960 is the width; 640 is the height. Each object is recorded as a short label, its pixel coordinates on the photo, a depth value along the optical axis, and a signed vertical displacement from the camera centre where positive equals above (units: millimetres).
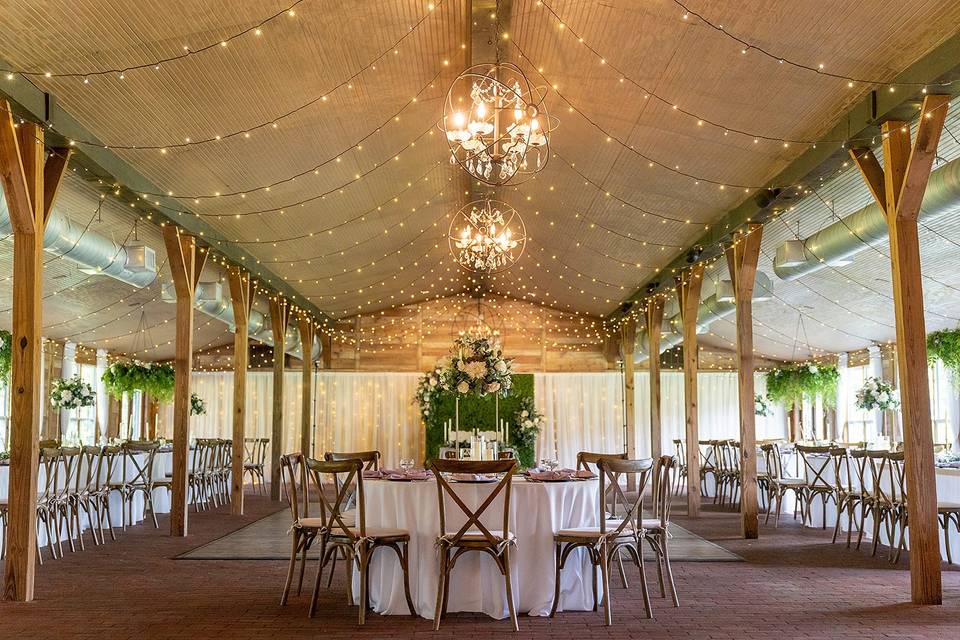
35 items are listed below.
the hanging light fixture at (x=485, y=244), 10203 +1941
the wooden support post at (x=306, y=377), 17344 +738
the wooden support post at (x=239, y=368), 12523 +681
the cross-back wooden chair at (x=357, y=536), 5758 -807
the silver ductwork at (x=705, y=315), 11969 +1551
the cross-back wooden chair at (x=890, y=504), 8086 -904
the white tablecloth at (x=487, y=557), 5945 -960
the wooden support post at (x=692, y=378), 12227 +437
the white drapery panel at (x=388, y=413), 20234 +6
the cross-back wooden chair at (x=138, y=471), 10492 -696
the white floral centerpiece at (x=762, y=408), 17922 +20
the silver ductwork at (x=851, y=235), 7301 +1725
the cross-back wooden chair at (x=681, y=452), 15548 -758
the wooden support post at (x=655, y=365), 14940 +761
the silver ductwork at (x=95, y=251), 8328 +1700
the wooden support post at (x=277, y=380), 15133 +597
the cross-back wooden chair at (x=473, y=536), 5559 -778
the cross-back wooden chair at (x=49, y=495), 7859 -732
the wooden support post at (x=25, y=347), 6457 +521
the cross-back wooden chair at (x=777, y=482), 11264 -929
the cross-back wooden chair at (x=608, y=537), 5746 -824
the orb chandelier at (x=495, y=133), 6266 +1983
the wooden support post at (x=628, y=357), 17562 +1092
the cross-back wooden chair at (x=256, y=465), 15109 -876
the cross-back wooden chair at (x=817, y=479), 10469 -887
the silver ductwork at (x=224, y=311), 12875 +1669
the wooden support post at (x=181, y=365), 10078 +582
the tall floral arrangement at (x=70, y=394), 13602 +353
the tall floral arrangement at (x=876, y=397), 13281 +161
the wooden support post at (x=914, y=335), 6367 +533
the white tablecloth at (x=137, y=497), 11016 -1111
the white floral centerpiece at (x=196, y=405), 18047 +216
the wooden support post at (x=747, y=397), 10000 +136
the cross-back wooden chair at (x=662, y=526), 6289 -821
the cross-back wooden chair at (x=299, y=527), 6254 -787
